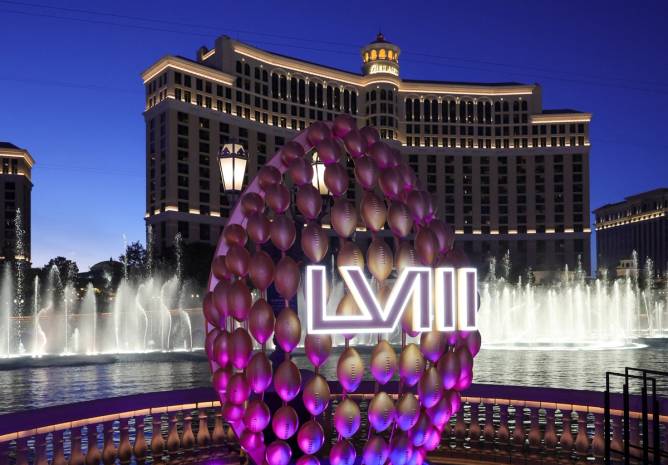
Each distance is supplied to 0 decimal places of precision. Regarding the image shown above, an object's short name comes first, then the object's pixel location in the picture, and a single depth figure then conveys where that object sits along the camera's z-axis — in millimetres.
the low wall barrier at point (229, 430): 8352
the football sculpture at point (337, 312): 7188
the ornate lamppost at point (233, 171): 10070
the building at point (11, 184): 142375
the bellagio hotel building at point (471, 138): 111562
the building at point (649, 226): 175625
